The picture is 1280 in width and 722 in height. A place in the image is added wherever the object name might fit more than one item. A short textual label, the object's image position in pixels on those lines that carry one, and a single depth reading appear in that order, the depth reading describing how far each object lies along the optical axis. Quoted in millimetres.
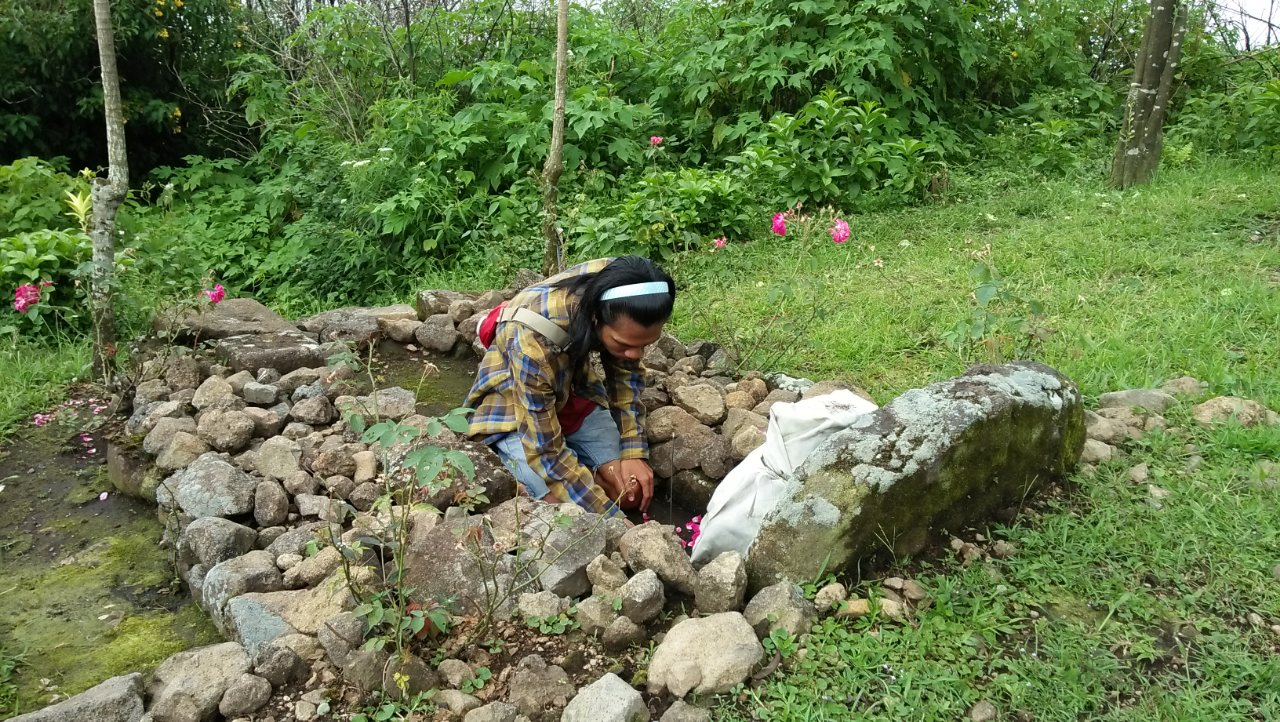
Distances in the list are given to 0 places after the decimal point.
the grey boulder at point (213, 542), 2545
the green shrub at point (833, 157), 5672
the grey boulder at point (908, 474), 2238
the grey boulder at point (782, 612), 2111
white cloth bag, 2525
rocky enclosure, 2004
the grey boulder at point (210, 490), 2793
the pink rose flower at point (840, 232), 3846
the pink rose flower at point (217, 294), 3920
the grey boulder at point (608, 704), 1870
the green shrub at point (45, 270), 4559
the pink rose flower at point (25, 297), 4055
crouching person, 2732
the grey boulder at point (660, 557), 2332
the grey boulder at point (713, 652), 1976
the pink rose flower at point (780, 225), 4105
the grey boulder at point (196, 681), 1952
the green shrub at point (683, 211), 4965
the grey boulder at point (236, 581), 2344
